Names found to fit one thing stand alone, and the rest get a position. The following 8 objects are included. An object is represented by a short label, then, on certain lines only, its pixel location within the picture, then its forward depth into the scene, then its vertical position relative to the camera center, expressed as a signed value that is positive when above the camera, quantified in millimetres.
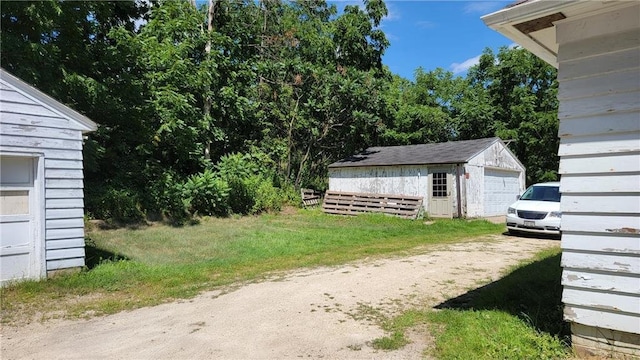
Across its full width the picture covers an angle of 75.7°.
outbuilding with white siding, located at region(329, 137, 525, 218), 17422 +448
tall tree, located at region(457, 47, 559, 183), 27156 +5222
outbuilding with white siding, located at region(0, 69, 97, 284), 6395 +56
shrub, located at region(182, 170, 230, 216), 15203 -317
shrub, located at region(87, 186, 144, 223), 12695 -580
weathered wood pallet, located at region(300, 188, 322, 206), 21094 -583
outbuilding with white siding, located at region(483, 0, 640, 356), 3273 +194
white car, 11358 -771
